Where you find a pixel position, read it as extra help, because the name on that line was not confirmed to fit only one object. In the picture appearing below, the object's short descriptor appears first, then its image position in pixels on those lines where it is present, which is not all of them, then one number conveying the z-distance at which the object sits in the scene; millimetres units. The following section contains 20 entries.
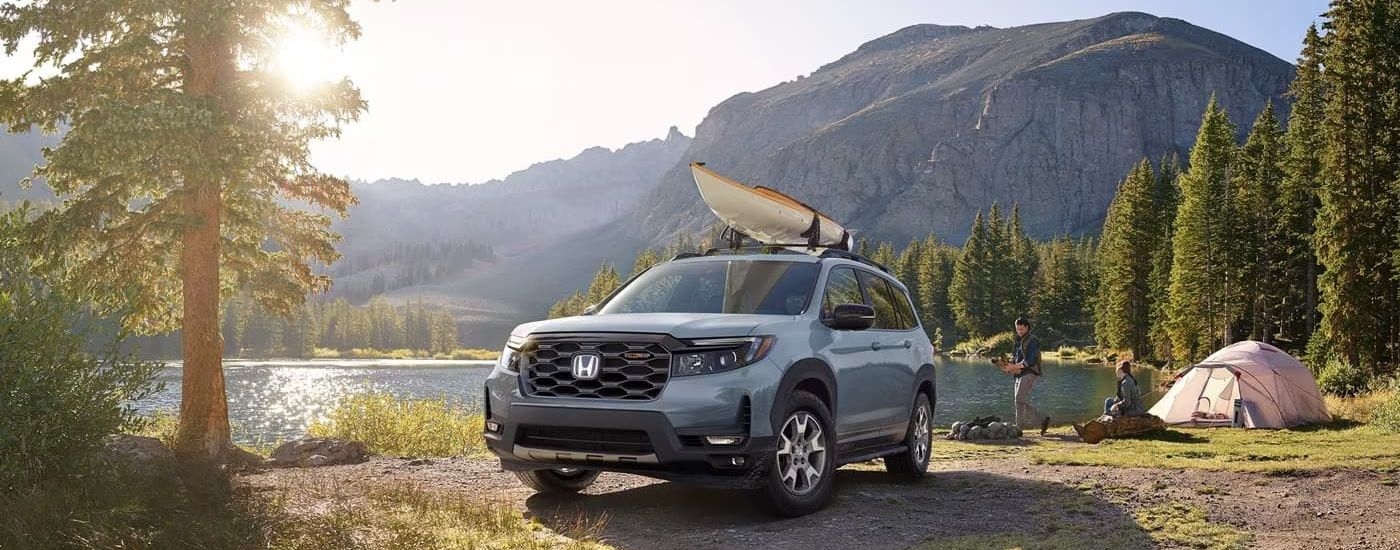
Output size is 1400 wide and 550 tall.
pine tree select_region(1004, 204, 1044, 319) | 98688
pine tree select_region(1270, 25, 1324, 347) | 42094
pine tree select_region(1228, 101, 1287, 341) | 49750
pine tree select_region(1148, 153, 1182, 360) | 61938
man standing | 18562
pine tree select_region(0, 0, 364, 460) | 12617
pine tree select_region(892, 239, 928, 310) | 118938
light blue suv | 7227
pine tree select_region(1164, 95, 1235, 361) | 52281
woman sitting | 19031
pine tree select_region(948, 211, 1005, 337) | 99625
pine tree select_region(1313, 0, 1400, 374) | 34750
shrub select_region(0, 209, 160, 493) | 6680
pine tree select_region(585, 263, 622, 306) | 116725
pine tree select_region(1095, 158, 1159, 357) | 66125
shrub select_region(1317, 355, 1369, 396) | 27578
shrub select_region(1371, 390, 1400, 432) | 17625
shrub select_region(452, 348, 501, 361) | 133250
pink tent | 20922
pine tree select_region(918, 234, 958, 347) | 110938
